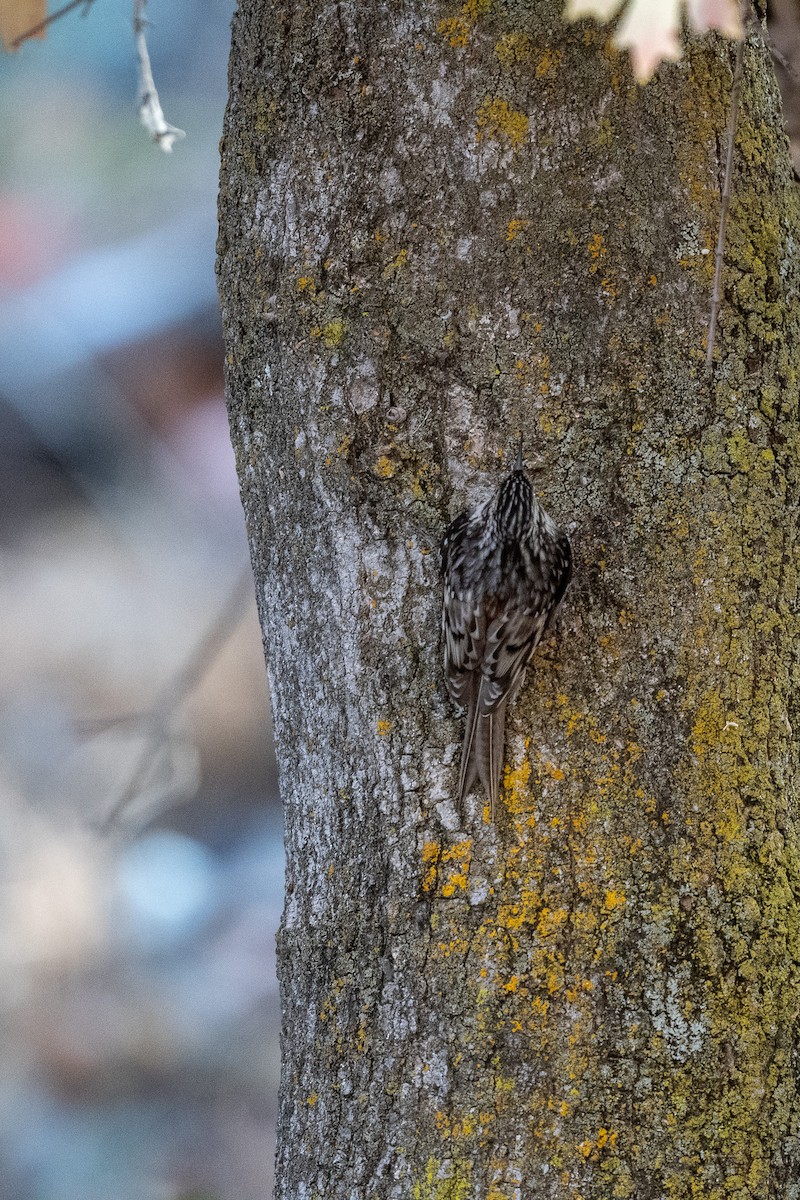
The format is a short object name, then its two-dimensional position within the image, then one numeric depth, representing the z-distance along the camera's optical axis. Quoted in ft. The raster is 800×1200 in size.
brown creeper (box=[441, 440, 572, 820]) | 15.99
